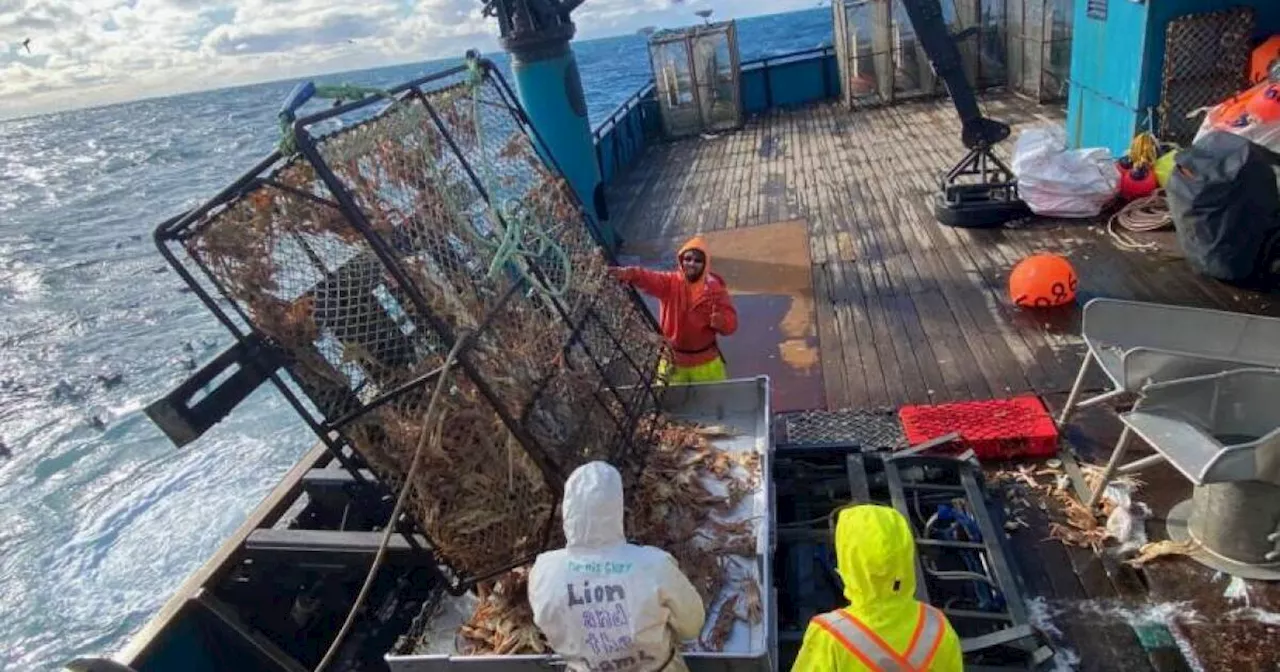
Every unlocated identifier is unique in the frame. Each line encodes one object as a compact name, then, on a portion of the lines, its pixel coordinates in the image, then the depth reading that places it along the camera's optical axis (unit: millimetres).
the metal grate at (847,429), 5094
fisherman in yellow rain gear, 2350
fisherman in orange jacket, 4922
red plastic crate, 4809
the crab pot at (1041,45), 13469
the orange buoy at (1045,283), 6539
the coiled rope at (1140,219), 7586
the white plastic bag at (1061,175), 8273
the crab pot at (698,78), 15625
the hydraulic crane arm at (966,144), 8219
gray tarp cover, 6121
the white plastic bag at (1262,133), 6691
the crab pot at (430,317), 2977
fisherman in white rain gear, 2566
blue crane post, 8703
